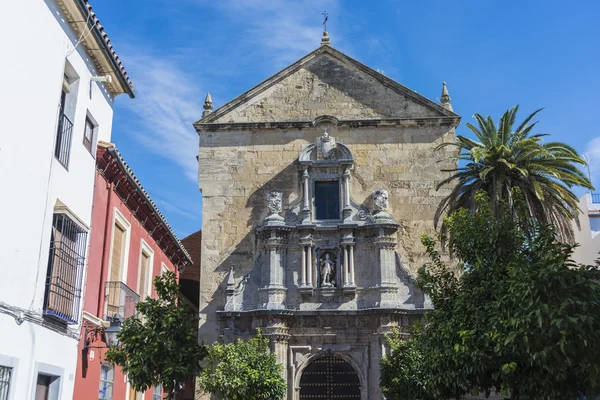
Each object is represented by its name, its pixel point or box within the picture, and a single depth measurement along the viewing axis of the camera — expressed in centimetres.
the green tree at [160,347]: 1230
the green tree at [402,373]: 1365
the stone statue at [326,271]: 1755
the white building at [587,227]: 2398
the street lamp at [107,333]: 1191
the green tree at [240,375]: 1386
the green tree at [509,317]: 788
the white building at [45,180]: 881
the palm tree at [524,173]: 1608
